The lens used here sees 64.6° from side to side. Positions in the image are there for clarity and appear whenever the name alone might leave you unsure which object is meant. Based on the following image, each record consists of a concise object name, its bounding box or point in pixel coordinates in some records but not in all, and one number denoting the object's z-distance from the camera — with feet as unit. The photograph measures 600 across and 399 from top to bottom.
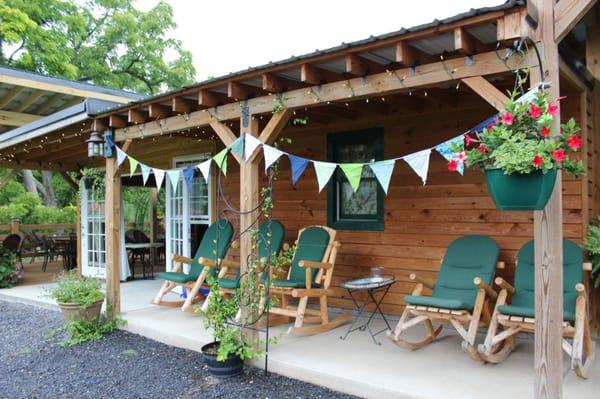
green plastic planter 7.04
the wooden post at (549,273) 7.76
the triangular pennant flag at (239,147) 12.45
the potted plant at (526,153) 6.91
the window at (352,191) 16.21
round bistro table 12.91
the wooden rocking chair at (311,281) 13.74
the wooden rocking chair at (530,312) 10.02
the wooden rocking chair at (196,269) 16.43
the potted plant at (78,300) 15.35
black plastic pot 11.44
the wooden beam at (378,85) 8.79
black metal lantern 16.74
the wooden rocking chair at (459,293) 11.01
